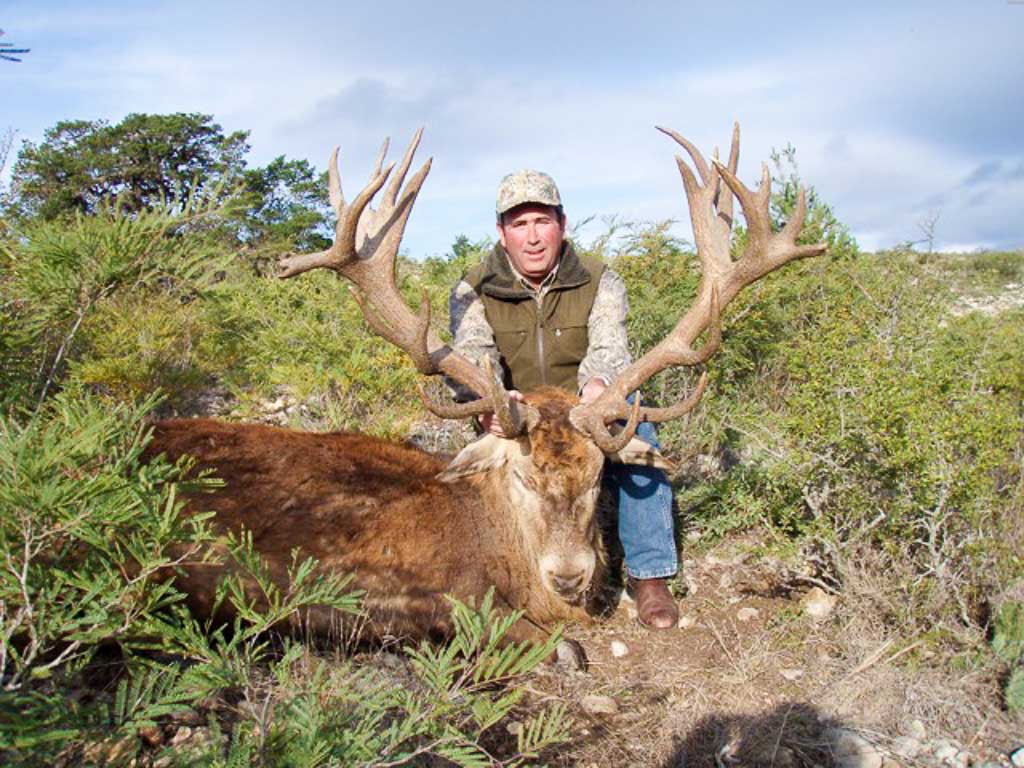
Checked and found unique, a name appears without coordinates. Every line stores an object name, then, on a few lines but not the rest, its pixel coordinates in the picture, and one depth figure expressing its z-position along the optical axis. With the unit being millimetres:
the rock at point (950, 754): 3068
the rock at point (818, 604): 4391
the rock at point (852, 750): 3098
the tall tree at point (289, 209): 17922
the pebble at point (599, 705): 3707
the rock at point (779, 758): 3127
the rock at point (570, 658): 4141
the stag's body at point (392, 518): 3930
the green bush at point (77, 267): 3172
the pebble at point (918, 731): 3217
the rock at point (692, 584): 5012
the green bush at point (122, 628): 1946
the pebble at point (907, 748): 3125
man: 5438
